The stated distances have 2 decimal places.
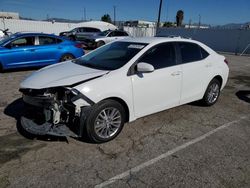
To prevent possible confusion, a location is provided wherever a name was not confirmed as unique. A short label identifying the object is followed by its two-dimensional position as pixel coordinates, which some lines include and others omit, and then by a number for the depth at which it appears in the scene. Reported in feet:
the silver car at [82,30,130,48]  55.67
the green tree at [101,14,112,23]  234.23
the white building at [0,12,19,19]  187.21
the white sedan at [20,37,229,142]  10.93
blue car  26.48
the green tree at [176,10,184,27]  167.43
